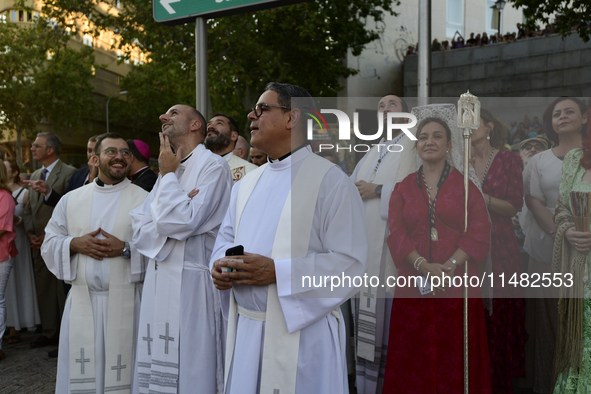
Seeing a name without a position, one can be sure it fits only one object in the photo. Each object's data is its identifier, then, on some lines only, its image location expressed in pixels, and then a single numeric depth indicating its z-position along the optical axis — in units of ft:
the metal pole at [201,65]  17.54
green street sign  15.87
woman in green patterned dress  10.85
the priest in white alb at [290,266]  8.71
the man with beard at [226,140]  17.67
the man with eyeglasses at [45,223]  19.77
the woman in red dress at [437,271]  11.39
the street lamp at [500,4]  58.46
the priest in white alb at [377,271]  13.50
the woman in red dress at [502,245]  13.07
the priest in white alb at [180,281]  11.44
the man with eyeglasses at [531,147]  13.51
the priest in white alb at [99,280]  12.45
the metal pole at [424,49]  13.64
